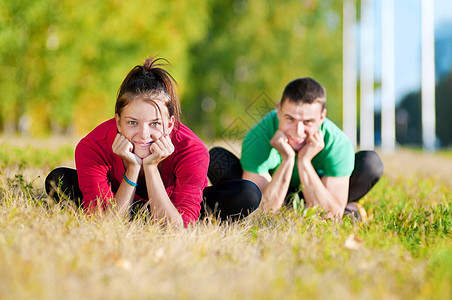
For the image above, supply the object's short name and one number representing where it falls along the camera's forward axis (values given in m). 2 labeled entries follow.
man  9.46
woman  7.35
